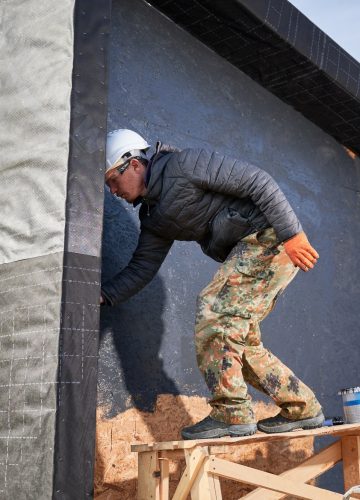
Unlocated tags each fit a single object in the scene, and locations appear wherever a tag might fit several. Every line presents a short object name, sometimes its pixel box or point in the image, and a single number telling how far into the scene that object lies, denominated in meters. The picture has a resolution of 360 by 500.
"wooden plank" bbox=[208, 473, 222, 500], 3.27
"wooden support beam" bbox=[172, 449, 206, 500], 3.26
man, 3.51
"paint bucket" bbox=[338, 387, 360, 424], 4.11
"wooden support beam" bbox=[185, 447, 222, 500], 3.25
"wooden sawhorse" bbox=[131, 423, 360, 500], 3.26
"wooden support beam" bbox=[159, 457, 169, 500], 3.49
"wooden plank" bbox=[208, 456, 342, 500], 3.27
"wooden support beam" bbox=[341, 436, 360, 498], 4.12
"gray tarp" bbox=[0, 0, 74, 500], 2.98
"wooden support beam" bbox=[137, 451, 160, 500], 3.49
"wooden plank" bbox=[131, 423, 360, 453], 3.27
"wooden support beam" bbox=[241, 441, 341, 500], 3.93
